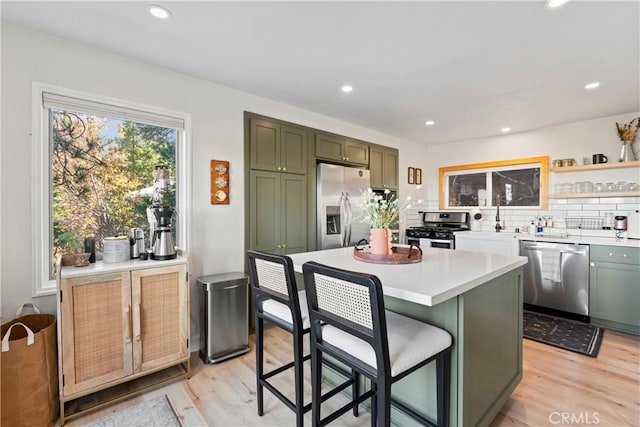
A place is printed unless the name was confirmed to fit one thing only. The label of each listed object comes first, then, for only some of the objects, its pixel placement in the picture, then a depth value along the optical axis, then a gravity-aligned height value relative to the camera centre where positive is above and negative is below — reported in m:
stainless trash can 2.50 -0.91
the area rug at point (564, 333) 2.80 -1.28
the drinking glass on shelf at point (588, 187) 3.83 +0.29
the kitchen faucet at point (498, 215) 4.57 -0.08
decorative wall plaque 2.82 +0.29
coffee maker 2.23 -0.18
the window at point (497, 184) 4.39 +0.43
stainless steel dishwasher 3.37 -0.79
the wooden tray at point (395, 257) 1.83 -0.29
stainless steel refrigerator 3.71 +0.05
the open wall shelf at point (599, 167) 3.47 +0.53
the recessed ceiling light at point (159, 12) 1.74 +1.20
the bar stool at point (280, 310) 1.51 -0.57
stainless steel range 4.57 -0.30
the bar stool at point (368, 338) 1.10 -0.56
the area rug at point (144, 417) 1.79 -1.27
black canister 2.08 -0.24
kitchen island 1.40 -0.57
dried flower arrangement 3.51 +0.94
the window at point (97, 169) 2.04 +0.34
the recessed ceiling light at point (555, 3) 1.67 +1.17
